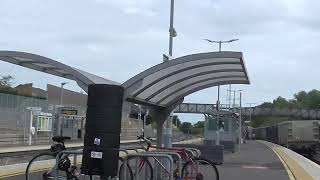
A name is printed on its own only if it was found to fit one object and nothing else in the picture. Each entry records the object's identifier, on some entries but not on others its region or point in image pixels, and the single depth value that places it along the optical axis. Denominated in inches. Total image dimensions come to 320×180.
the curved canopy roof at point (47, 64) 305.1
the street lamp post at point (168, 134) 435.9
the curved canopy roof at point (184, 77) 330.9
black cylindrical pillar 232.7
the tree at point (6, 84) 2765.0
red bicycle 341.0
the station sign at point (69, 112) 1192.6
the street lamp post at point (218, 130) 932.7
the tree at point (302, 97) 5400.6
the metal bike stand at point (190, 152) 360.3
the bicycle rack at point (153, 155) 272.4
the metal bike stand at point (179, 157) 310.3
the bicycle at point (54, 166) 317.0
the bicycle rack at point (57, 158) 313.5
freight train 1205.6
